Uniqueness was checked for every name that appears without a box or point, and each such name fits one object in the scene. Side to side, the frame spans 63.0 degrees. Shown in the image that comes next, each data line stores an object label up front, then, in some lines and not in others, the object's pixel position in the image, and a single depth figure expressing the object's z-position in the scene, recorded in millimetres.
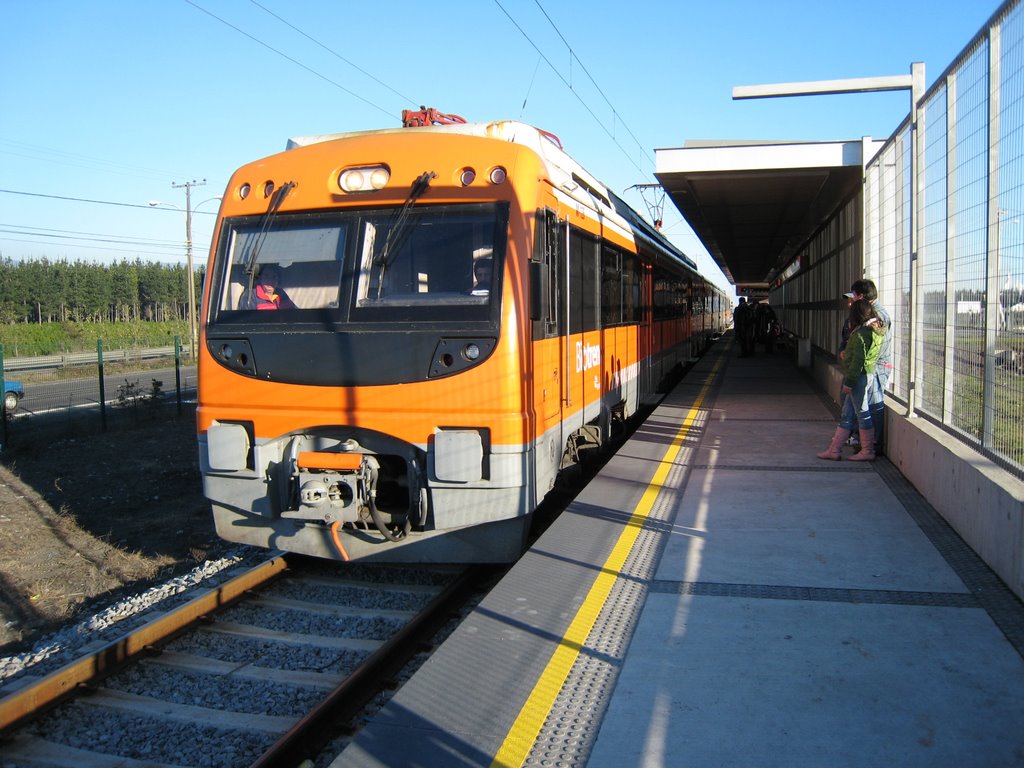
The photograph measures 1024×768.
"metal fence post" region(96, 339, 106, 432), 14000
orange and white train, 5188
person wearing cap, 7555
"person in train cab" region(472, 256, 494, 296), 5289
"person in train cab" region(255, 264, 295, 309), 5703
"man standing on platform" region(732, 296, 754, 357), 24172
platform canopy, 10500
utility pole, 35588
